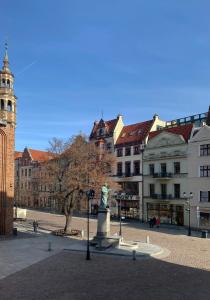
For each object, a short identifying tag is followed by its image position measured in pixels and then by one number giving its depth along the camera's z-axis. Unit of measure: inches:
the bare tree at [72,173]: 919.0
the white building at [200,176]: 1123.8
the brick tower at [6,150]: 881.8
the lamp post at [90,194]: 660.8
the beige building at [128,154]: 1385.9
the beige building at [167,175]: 1206.8
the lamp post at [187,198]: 1105.6
